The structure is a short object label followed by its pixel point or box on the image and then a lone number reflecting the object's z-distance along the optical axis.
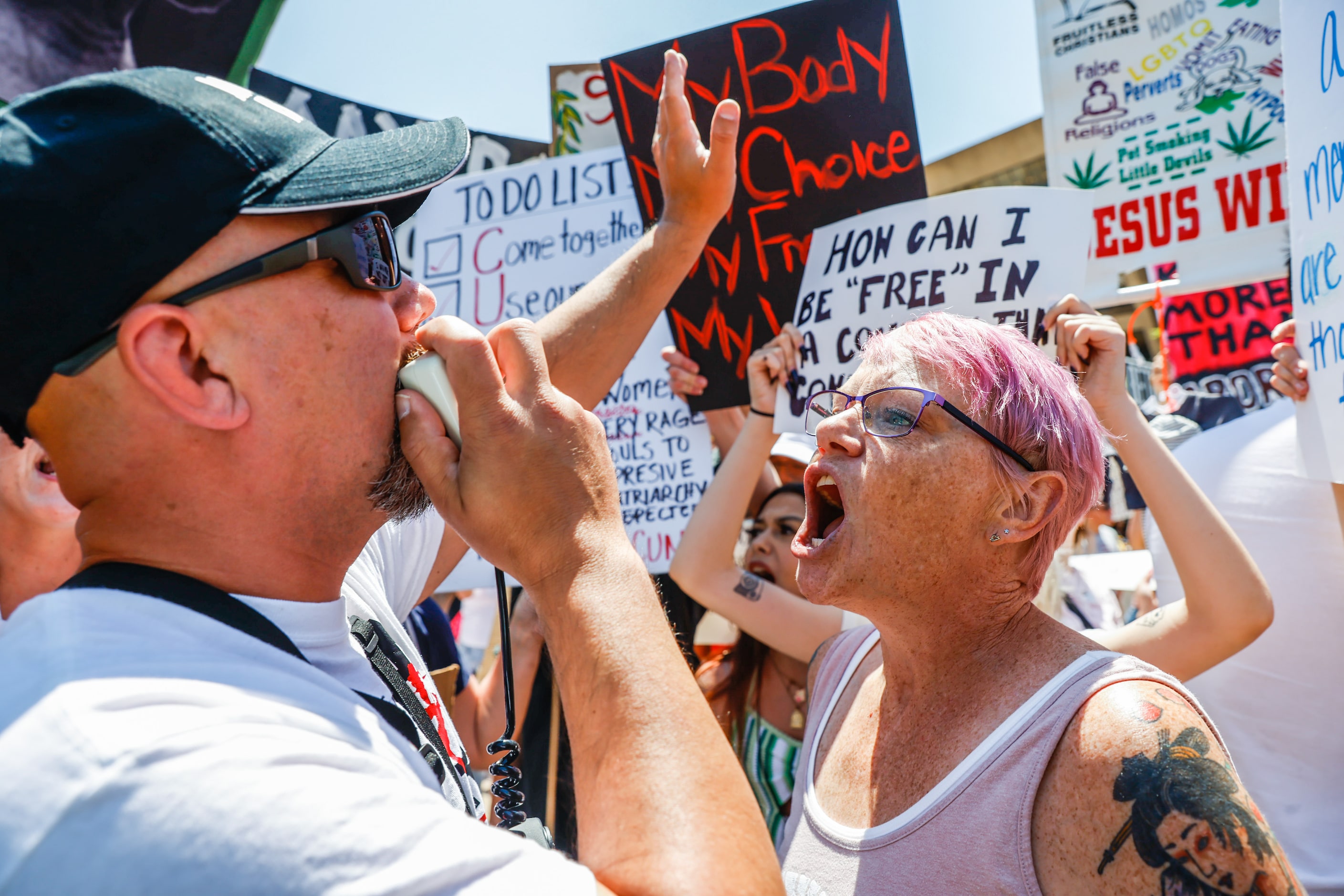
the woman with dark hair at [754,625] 2.89
